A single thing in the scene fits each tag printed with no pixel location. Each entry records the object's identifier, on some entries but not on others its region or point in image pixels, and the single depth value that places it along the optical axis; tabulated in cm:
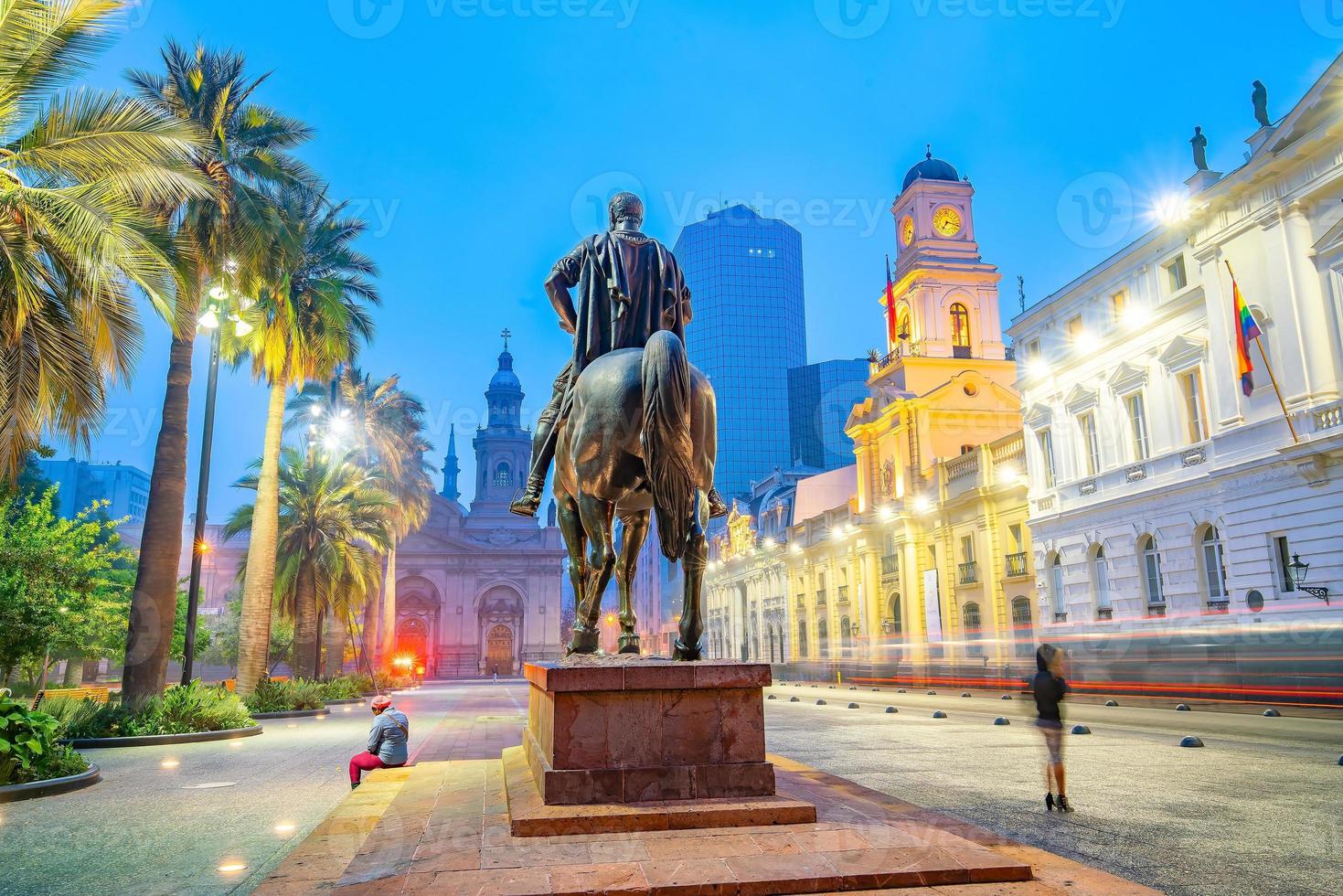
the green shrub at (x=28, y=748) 883
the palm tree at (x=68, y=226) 1118
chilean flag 4978
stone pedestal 515
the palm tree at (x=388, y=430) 3850
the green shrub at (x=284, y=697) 2178
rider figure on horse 678
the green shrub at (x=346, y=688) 2884
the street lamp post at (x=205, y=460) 1652
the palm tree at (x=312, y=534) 3041
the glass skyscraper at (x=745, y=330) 14075
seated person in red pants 823
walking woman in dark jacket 727
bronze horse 575
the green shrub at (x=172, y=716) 1436
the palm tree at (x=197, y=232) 1583
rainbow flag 2070
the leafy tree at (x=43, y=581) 1952
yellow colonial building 3625
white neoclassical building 1984
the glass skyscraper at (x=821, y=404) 14925
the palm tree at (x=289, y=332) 2116
